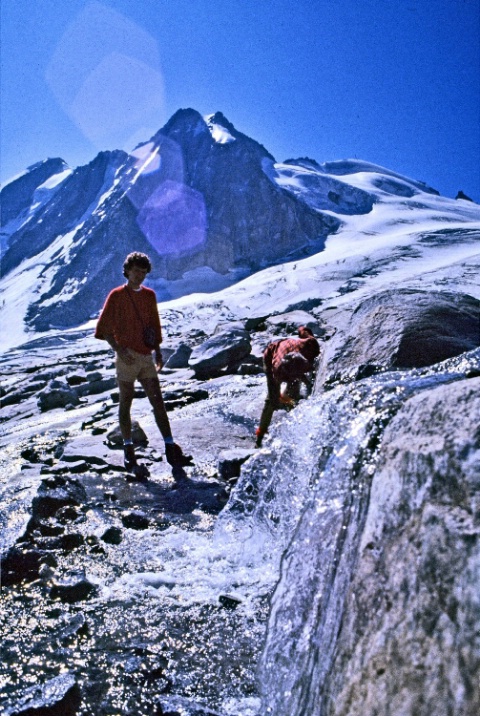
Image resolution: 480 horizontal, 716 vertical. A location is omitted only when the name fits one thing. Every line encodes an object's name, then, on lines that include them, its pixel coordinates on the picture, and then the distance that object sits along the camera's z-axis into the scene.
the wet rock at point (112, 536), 3.03
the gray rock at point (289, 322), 12.55
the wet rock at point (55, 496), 3.21
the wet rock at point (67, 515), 3.25
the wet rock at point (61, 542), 2.85
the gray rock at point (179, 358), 10.48
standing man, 4.44
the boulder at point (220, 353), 8.89
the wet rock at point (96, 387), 9.64
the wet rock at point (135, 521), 3.29
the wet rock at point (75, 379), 10.82
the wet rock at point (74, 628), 2.08
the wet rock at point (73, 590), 2.36
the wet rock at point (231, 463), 4.12
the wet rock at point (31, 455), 5.04
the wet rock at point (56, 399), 8.62
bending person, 4.10
